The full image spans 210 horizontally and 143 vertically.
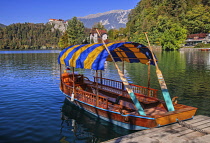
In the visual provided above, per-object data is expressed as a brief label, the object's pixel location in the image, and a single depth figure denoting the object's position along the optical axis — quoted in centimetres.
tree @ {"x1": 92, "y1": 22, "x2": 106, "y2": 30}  15341
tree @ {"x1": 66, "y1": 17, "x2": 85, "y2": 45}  10612
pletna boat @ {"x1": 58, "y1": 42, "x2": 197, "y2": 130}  985
